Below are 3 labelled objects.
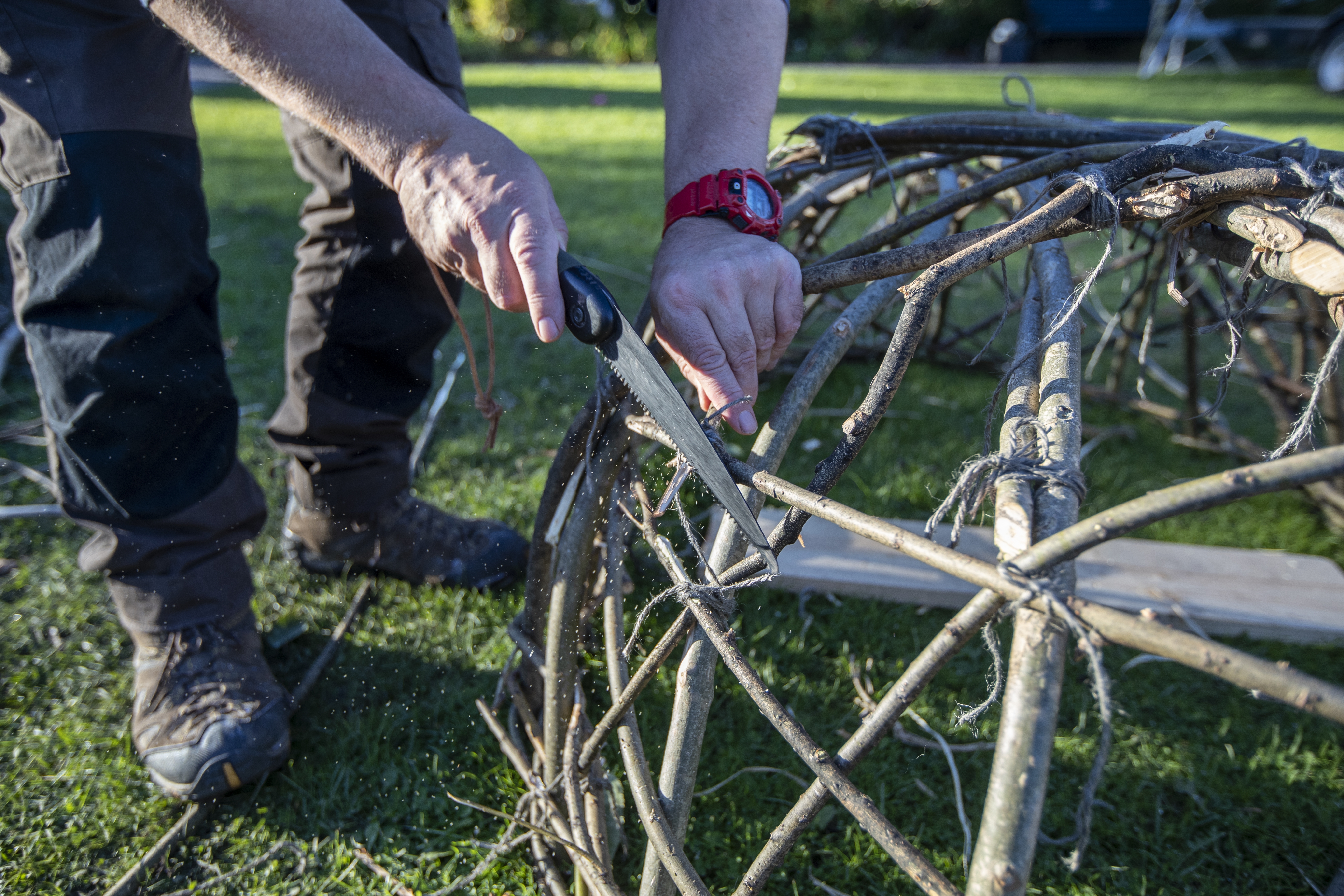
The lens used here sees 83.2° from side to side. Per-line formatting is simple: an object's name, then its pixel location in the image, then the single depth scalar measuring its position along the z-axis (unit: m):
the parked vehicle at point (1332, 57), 10.88
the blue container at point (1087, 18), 15.32
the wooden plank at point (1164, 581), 1.86
